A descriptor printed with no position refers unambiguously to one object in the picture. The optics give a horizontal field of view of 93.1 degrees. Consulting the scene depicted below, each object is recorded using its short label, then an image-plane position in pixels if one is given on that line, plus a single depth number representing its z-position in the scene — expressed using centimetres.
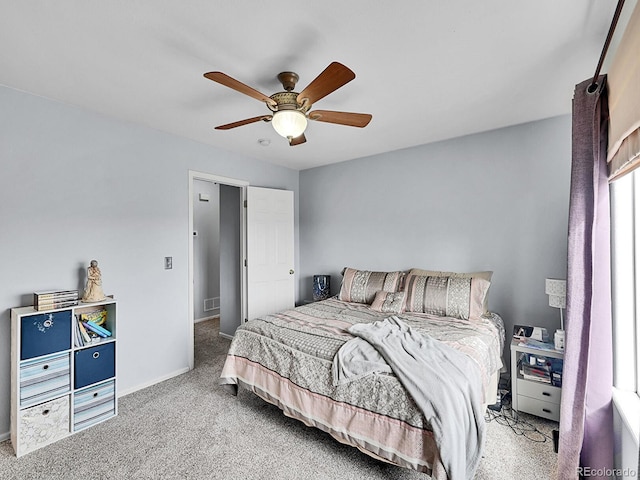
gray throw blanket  151
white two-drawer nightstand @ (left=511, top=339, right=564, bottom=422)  229
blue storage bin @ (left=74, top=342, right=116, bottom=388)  228
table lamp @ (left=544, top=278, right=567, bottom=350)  233
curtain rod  126
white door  393
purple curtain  145
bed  166
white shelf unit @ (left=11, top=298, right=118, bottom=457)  203
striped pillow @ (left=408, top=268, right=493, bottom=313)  298
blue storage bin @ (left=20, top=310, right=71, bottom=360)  206
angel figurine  241
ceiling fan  167
